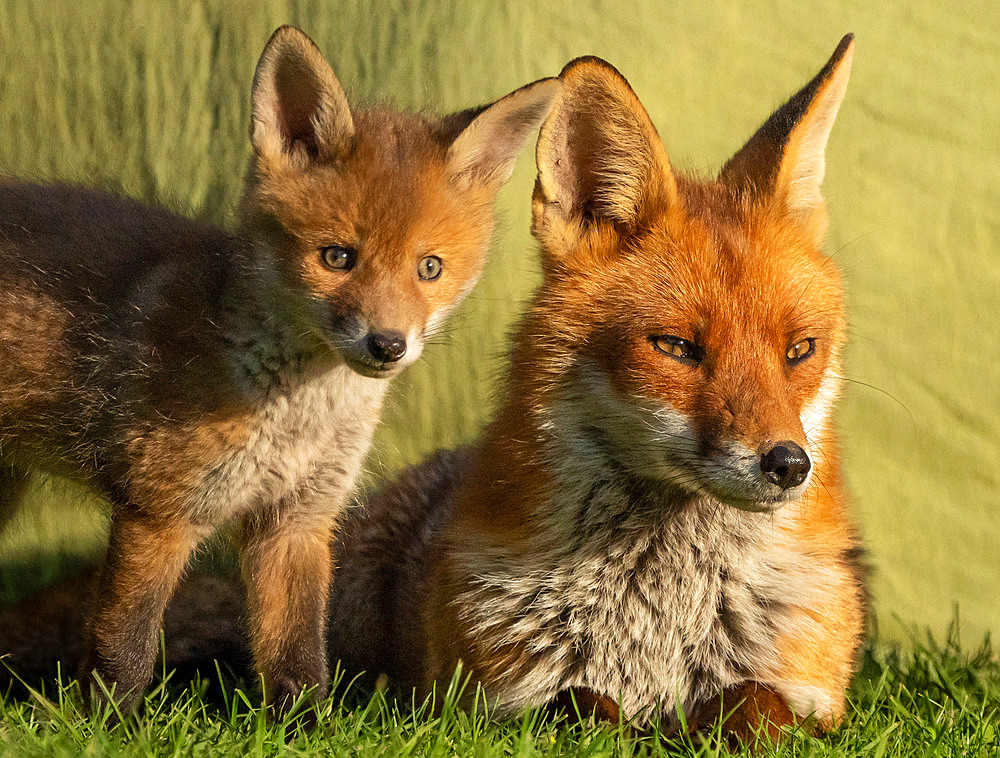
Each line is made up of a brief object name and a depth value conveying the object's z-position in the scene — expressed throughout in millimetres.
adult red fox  5133
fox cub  5766
